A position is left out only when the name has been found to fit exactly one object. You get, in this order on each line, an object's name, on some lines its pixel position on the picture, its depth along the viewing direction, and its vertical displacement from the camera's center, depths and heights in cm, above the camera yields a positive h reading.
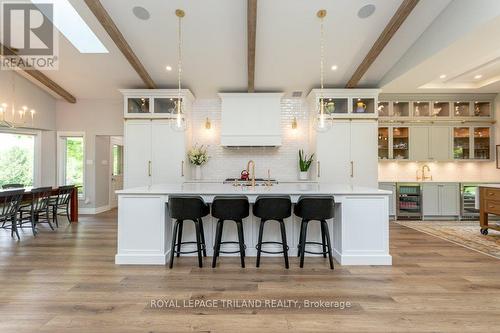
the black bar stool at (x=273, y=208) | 304 -45
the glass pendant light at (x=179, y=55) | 351 +207
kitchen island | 326 -71
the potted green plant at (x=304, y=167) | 604 +4
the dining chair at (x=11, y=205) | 412 -57
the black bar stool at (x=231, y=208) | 301 -45
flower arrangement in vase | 605 +27
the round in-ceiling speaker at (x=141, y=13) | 398 +239
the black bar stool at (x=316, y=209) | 304 -47
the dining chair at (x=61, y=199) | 539 -62
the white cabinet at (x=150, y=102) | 575 +147
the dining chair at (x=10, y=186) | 515 -33
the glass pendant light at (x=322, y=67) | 350 +194
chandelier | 530 +114
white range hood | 582 +107
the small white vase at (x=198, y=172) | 616 -7
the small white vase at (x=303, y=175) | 609 -15
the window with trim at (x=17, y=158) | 589 +25
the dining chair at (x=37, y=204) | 472 -65
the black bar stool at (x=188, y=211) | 303 -48
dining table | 588 -83
